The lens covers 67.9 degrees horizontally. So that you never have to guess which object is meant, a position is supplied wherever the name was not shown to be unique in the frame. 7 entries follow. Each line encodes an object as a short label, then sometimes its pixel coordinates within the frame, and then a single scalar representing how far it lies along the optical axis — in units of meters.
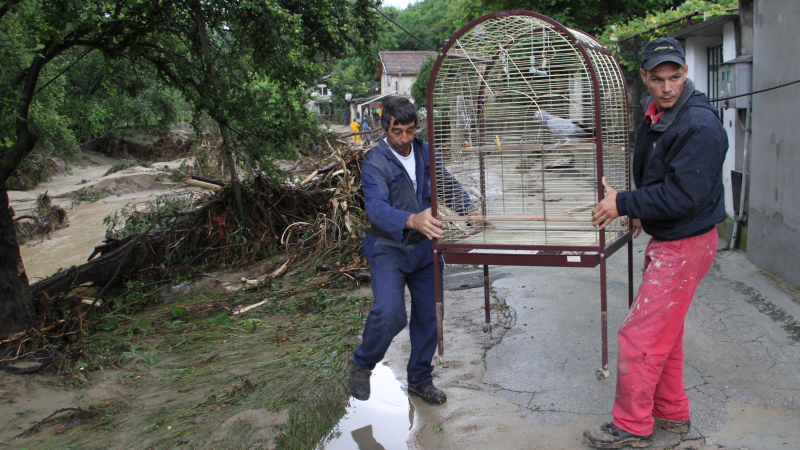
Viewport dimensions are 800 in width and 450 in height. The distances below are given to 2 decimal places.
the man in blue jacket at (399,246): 3.28
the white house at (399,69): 48.69
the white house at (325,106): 53.10
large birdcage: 3.23
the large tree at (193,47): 4.79
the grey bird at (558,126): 3.70
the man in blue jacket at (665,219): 2.55
